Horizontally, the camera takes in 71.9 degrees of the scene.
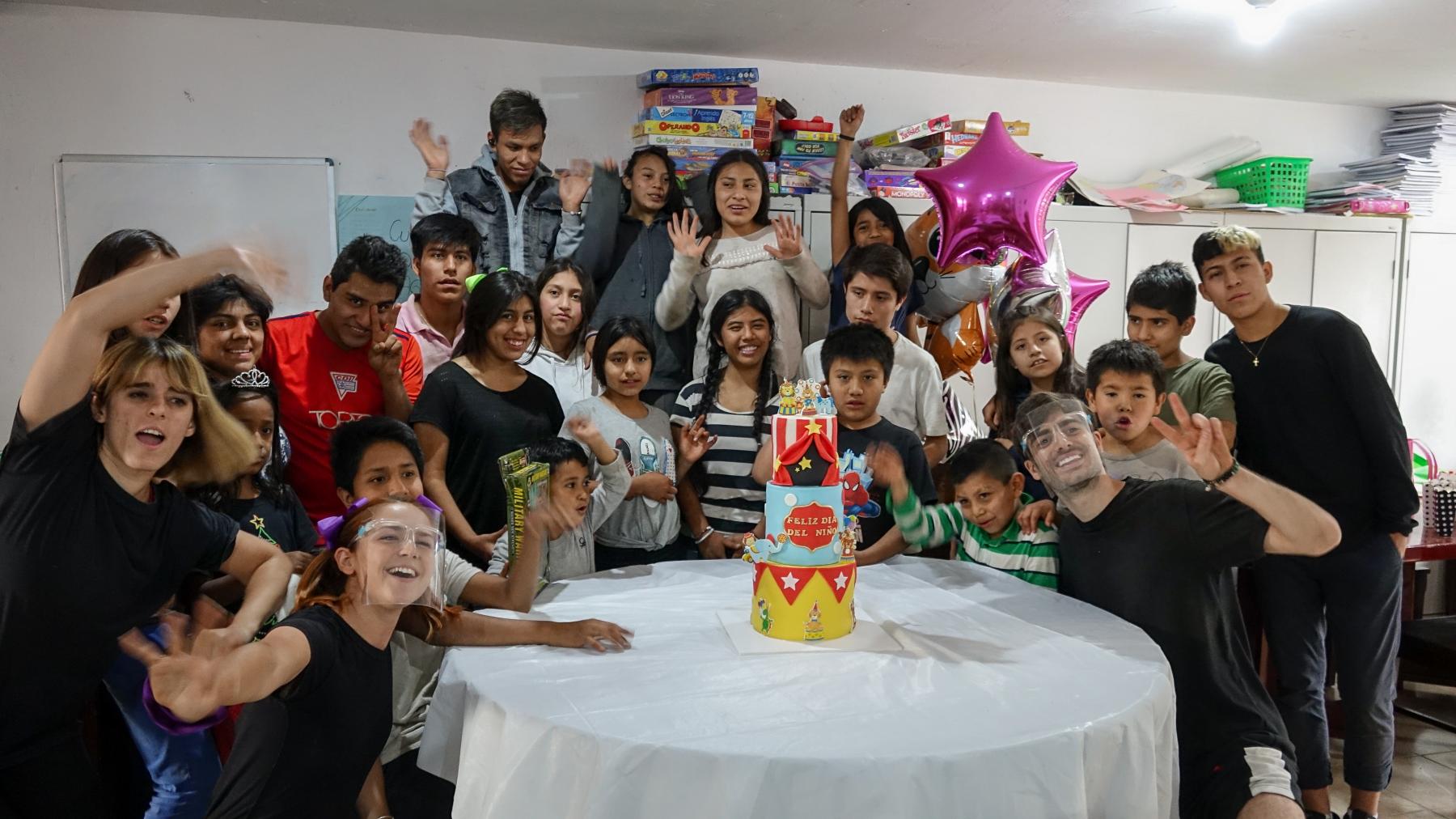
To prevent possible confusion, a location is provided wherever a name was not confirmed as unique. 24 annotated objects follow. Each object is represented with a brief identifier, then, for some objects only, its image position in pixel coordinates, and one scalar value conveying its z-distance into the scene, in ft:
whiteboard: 11.79
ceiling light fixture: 11.37
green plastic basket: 15.51
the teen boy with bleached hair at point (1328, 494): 8.36
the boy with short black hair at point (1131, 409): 7.38
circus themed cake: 5.75
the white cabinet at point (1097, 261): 14.49
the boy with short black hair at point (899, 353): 9.30
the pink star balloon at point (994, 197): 10.23
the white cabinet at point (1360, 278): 15.93
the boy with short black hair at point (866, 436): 7.86
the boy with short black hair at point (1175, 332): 8.75
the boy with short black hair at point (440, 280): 9.34
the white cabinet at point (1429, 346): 17.26
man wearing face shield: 5.84
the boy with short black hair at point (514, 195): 10.53
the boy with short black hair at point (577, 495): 7.17
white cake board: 5.64
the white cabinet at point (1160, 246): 14.82
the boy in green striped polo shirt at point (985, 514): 7.18
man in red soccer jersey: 8.06
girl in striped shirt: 8.66
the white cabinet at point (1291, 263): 15.57
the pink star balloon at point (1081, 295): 12.01
